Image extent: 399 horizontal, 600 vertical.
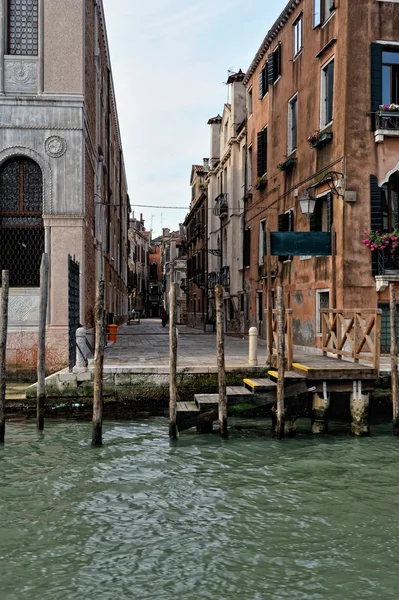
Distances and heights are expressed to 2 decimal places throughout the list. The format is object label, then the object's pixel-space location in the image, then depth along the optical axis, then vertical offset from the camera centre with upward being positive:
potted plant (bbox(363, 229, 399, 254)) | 13.15 +1.48
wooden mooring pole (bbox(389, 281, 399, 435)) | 9.41 -0.83
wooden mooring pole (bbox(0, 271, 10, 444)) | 9.04 -0.60
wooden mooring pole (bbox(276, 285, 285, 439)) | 9.17 -0.88
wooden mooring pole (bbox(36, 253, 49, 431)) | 9.48 -0.59
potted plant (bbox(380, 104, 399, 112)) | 13.37 +4.34
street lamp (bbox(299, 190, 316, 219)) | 14.12 +2.41
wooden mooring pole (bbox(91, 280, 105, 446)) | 8.64 -0.91
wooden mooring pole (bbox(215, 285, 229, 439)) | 9.02 -0.86
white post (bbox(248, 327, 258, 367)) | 11.54 -0.78
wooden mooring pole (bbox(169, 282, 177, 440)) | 8.98 -0.80
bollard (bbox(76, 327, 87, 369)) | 11.43 -0.73
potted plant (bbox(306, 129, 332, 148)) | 14.28 +4.04
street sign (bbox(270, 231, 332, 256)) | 13.74 +1.48
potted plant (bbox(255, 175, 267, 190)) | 20.25 +4.18
